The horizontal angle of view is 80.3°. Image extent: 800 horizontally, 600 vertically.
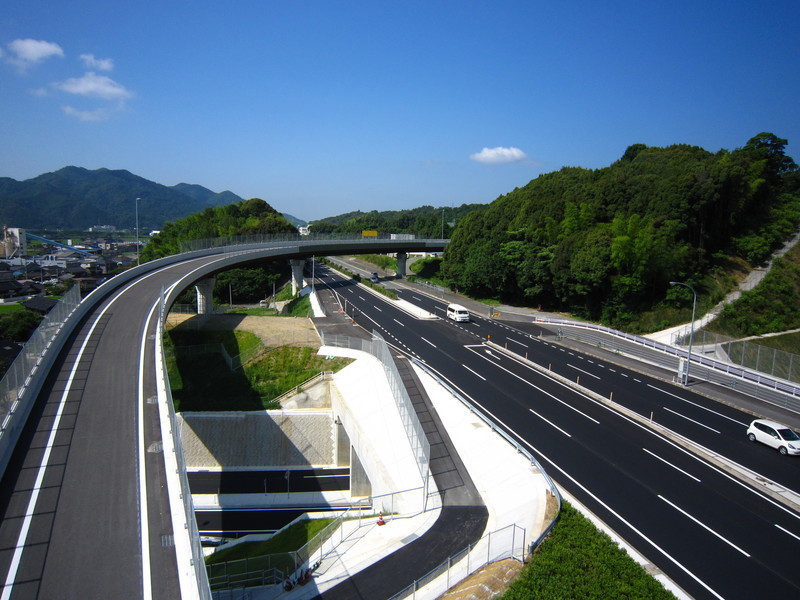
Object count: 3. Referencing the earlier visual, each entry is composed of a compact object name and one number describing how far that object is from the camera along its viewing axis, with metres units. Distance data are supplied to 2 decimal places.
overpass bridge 8.75
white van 45.72
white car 19.38
